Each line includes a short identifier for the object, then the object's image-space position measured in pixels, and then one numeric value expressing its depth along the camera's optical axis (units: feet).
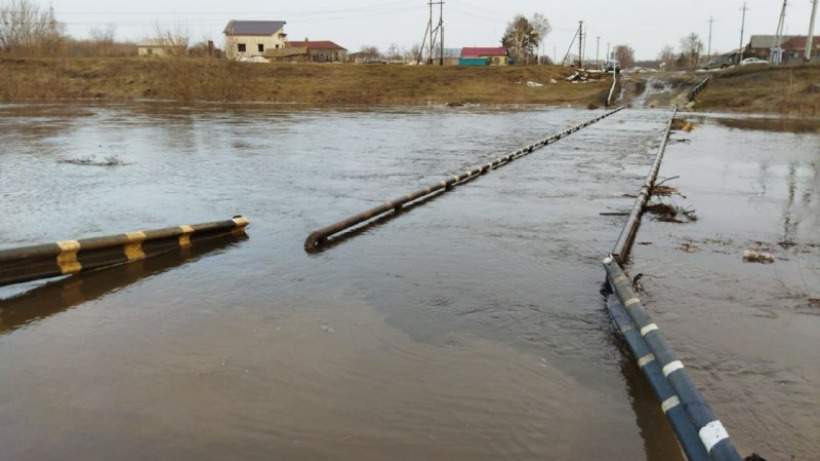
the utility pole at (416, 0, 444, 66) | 191.97
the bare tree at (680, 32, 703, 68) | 277.17
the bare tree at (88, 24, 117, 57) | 212.84
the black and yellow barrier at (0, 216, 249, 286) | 16.39
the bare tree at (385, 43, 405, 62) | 328.66
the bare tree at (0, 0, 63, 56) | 174.29
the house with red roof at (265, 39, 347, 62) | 248.32
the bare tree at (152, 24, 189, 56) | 164.42
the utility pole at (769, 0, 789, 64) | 174.81
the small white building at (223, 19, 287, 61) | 258.98
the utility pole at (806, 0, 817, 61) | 132.12
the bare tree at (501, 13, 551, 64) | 266.77
